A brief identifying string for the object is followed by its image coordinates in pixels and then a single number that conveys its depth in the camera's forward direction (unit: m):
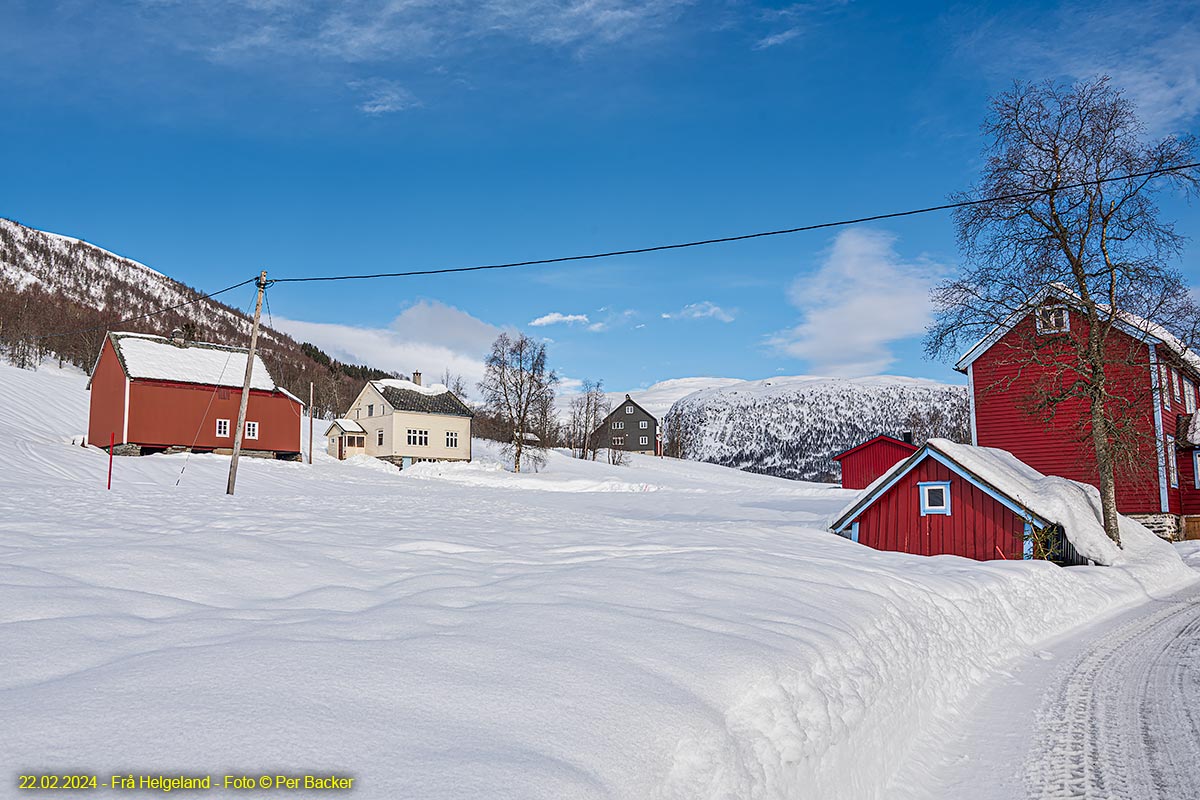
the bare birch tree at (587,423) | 76.21
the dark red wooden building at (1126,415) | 22.58
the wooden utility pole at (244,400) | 20.09
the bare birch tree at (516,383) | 53.44
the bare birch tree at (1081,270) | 18.08
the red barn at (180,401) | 37.41
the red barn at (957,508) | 15.71
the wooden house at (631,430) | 94.50
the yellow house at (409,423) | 51.88
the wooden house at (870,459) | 42.25
